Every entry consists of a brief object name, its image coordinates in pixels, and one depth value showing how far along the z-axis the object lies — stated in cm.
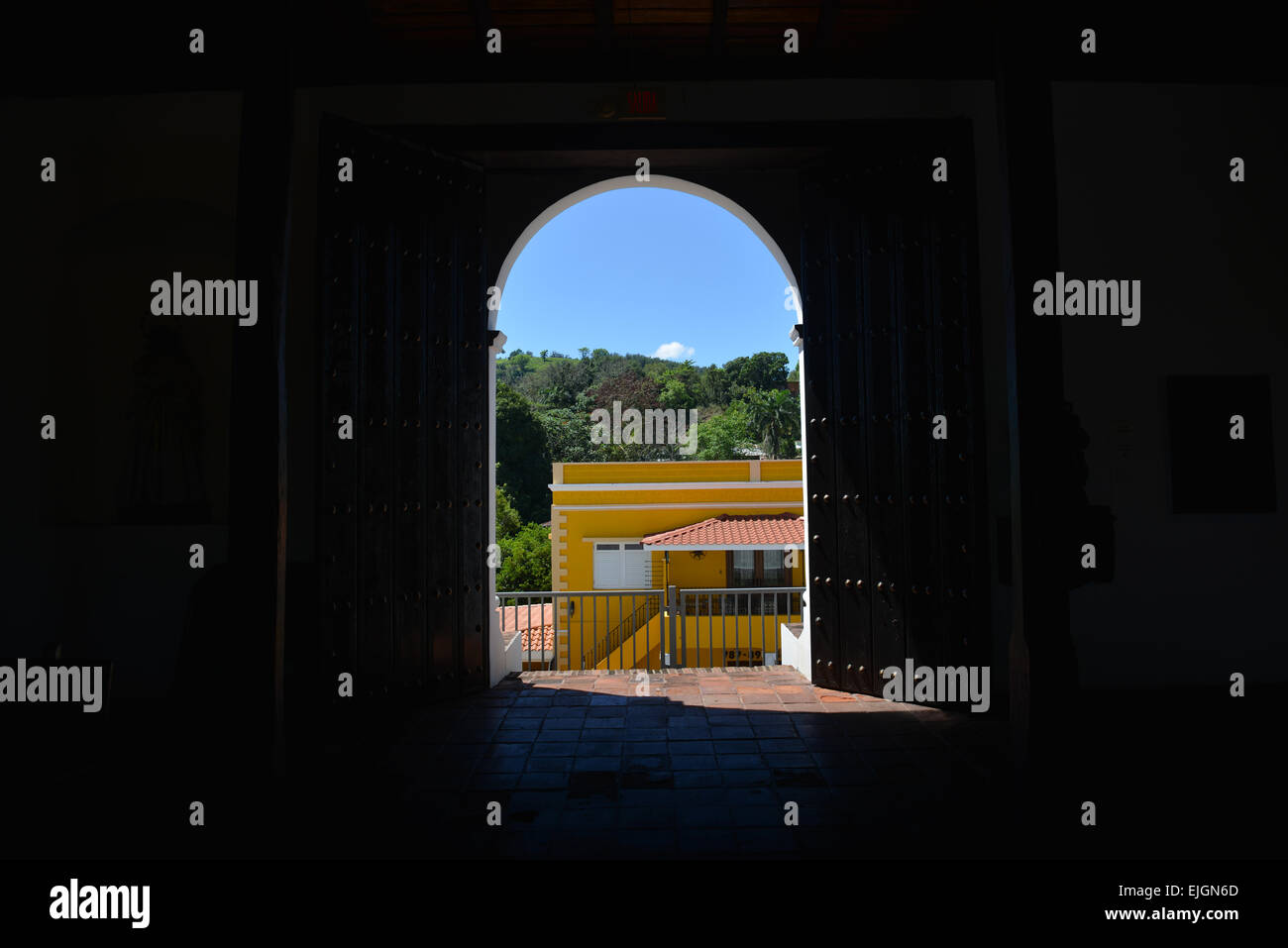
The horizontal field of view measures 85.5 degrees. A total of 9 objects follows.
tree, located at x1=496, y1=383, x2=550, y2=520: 3722
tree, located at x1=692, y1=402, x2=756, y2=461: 3709
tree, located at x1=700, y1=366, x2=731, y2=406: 4828
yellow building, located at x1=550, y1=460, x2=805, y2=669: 1658
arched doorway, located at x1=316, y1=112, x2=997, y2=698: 441
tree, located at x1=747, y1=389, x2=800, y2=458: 3612
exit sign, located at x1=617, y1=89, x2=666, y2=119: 476
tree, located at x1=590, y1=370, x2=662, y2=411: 4762
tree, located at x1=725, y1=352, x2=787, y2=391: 4719
